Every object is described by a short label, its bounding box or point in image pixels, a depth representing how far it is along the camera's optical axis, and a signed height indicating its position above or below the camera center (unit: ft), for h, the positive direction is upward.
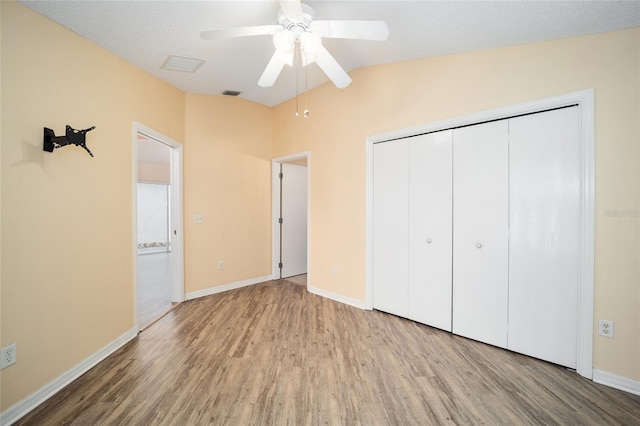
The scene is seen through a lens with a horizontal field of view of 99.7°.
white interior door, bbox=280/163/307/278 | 15.01 -0.49
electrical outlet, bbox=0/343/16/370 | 4.90 -2.71
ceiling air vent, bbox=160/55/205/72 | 8.45 +4.81
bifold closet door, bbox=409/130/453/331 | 8.57 -0.53
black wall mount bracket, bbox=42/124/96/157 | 5.74 +1.59
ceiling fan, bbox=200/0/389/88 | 5.19 +3.66
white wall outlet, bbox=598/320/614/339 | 5.98 -2.58
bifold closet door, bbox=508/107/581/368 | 6.53 -0.56
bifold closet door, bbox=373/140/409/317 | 9.54 -0.53
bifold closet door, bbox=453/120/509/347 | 7.54 -0.57
